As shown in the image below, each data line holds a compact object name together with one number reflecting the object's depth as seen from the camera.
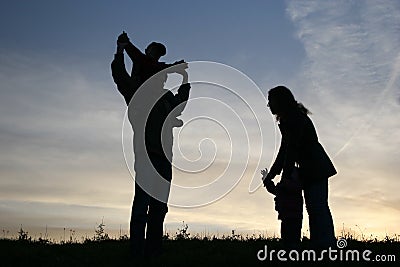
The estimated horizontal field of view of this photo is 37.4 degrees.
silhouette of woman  7.73
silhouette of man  8.58
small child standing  7.91
